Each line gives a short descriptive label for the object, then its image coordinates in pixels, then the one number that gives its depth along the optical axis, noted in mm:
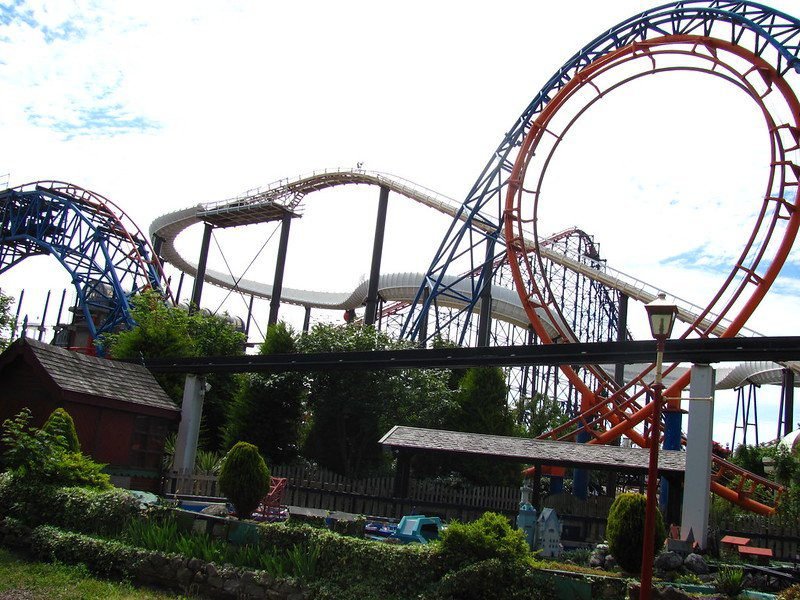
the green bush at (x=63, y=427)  12519
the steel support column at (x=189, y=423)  19781
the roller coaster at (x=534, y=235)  22234
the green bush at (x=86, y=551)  10109
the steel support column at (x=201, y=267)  42125
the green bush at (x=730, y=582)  9234
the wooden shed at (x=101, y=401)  14828
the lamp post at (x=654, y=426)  7551
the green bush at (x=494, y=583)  8305
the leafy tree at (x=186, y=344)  25422
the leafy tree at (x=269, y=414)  24281
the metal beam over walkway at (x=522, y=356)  13000
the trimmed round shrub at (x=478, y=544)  8547
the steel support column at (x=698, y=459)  13703
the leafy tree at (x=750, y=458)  27031
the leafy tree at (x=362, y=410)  24156
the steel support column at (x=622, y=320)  34009
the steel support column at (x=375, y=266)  35625
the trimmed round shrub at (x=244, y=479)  12297
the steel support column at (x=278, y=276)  38094
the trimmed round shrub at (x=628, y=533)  9945
